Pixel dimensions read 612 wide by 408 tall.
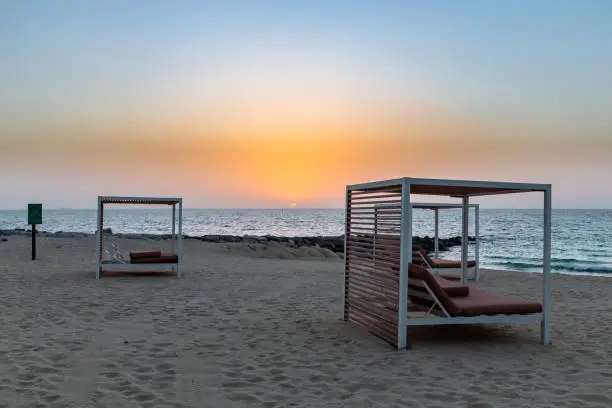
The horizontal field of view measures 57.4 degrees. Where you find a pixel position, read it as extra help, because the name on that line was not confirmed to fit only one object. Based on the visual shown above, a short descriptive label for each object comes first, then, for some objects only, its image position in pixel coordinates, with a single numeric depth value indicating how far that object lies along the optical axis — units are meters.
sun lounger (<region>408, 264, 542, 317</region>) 6.42
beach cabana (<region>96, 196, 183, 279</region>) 12.95
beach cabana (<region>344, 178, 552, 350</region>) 6.25
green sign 16.78
